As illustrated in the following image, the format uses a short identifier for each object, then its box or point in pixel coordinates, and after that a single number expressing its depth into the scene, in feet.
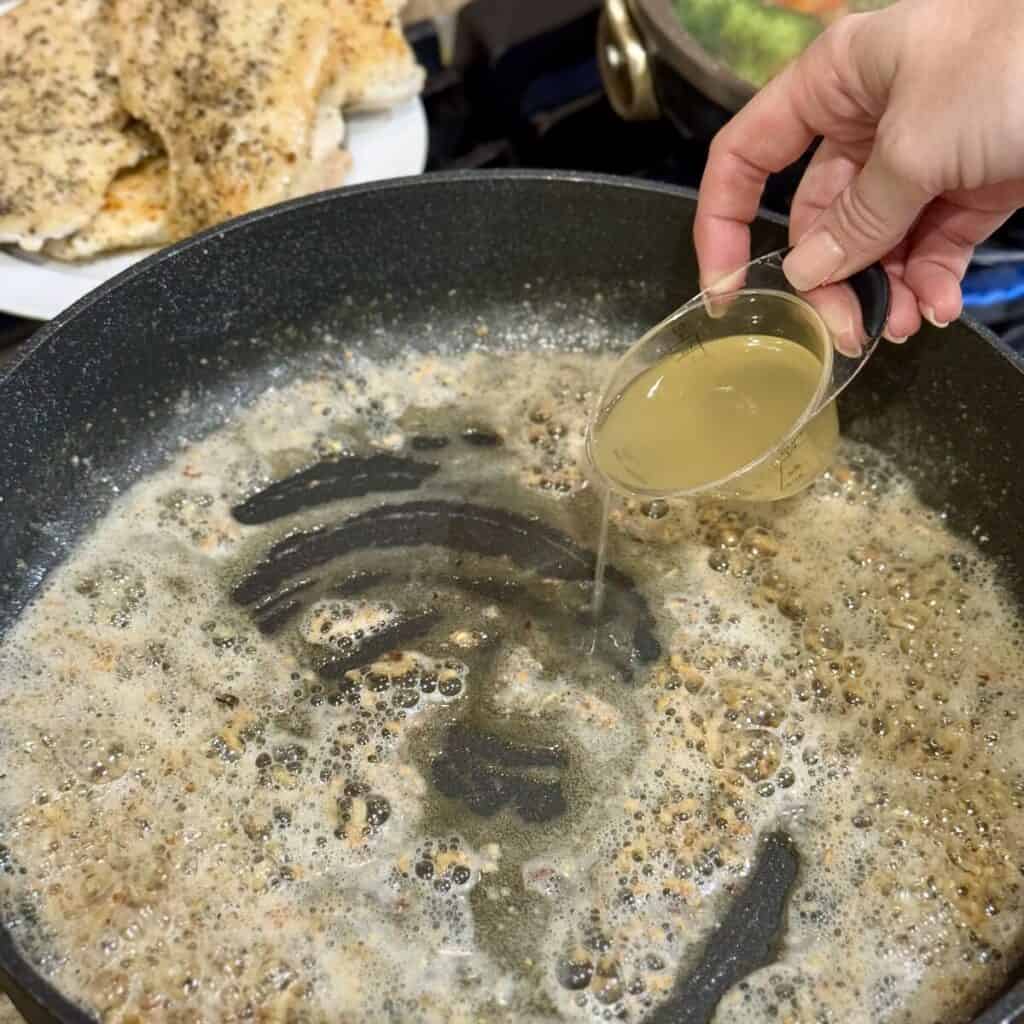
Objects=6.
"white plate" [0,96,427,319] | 1.38
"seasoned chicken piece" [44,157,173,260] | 1.41
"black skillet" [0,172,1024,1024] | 1.18
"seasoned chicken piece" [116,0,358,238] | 1.39
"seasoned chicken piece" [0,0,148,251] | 1.38
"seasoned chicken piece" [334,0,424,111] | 1.48
